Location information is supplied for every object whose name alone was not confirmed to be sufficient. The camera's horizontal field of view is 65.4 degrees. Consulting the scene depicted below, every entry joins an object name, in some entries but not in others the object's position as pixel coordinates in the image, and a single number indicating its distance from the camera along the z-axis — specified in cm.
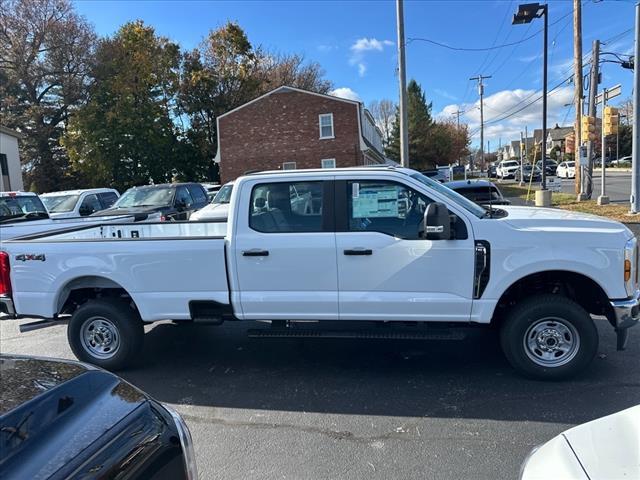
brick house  3092
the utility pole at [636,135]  1427
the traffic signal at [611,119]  1725
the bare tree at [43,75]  3641
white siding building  2967
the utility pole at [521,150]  3544
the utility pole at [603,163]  1792
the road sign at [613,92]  1664
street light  1912
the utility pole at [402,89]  1586
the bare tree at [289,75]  5084
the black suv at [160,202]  1243
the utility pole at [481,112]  4692
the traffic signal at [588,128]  1903
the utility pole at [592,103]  2092
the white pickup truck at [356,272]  429
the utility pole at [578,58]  2052
